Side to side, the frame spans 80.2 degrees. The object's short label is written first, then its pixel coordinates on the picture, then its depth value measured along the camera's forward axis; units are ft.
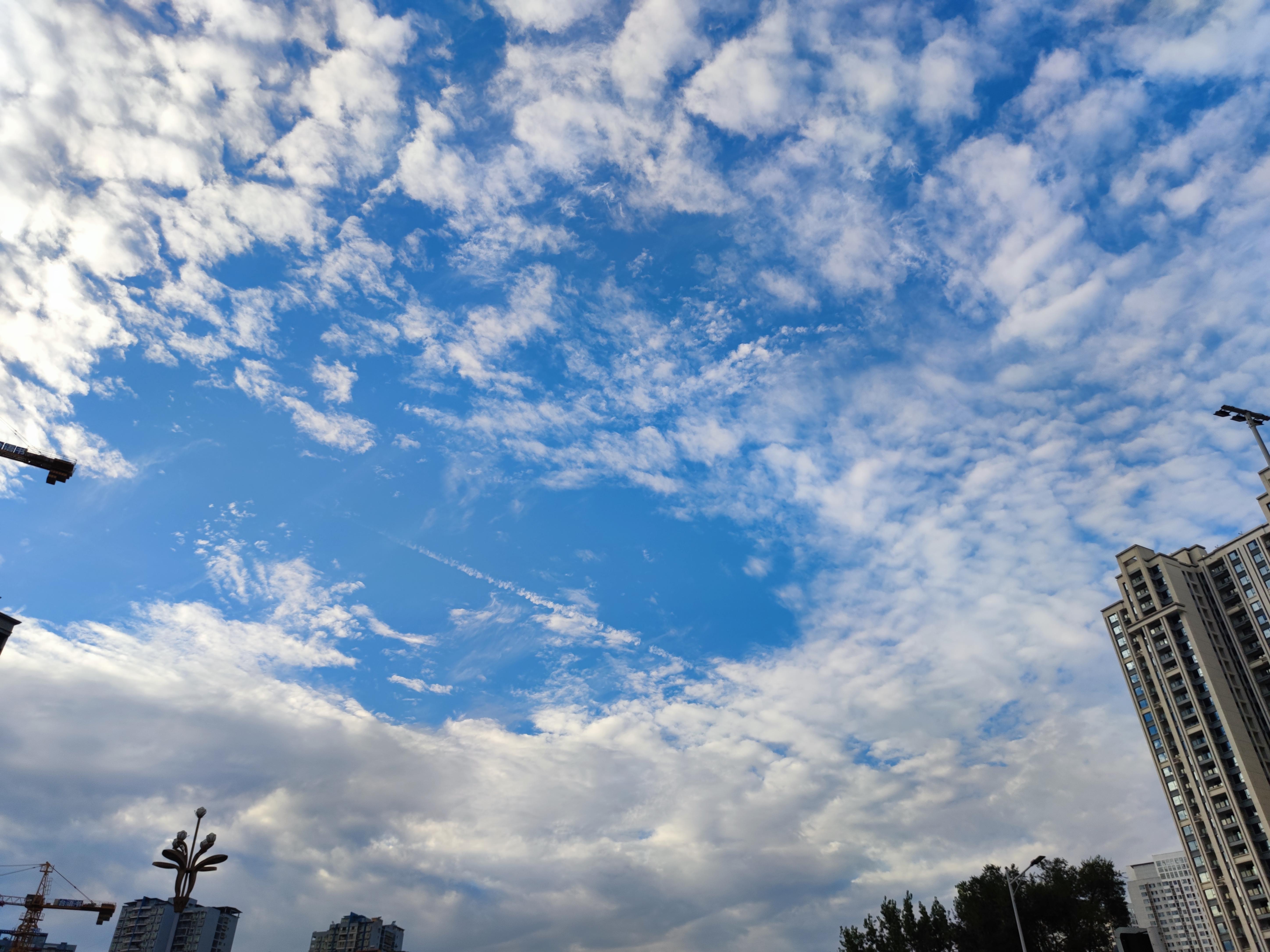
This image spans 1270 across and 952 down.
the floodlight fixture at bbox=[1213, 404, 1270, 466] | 136.98
